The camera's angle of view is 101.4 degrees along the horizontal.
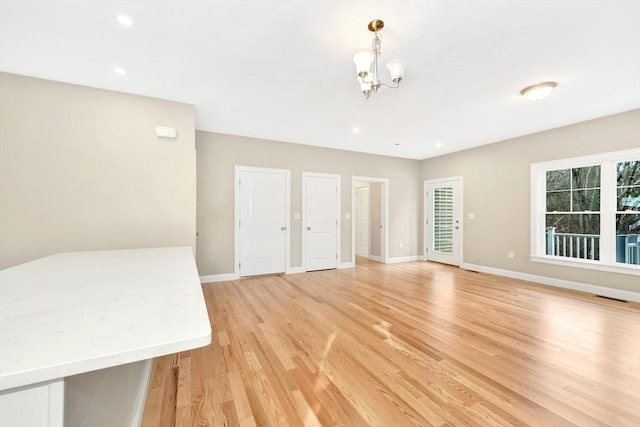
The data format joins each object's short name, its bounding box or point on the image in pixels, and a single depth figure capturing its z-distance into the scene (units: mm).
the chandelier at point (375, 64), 1985
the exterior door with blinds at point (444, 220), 5930
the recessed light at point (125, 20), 1929
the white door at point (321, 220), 5383
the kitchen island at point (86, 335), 548
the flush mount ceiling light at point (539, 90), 2850
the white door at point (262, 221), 4801
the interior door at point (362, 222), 7809
